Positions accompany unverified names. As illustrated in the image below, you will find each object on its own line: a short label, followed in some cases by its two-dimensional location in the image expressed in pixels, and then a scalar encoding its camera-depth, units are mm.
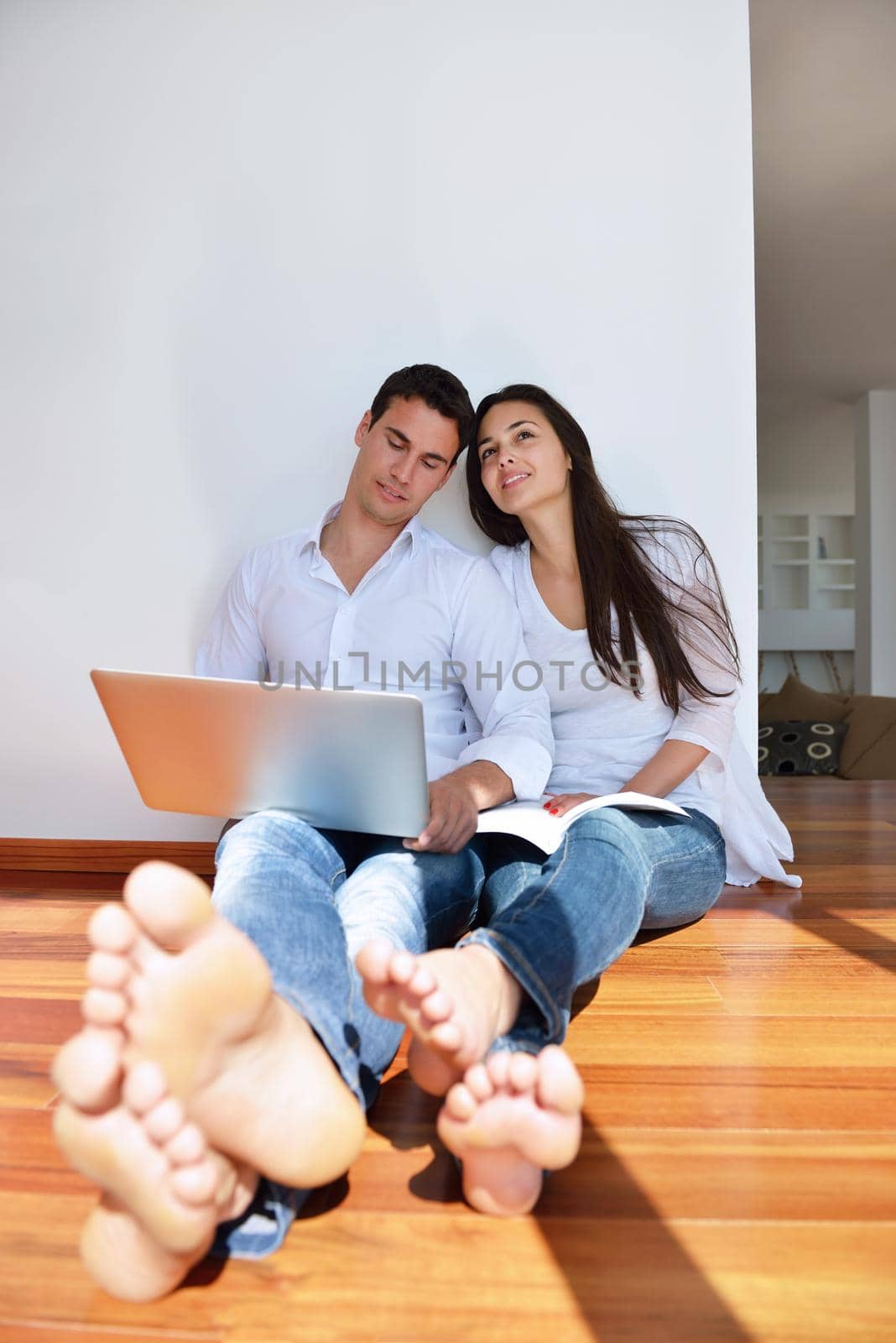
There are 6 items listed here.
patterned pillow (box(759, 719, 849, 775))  5793
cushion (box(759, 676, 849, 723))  6199
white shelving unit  8805
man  722
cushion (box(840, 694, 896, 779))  5477
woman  1298
